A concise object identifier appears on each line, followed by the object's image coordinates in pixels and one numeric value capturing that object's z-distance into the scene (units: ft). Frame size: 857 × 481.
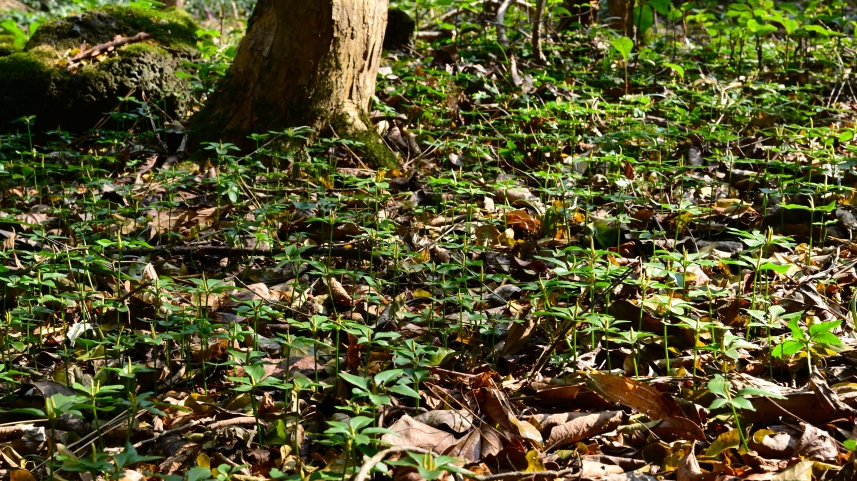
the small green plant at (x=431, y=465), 4.79
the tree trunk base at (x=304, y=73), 13.99
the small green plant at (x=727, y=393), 5.63
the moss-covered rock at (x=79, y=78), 16.69
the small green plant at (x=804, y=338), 6.41
